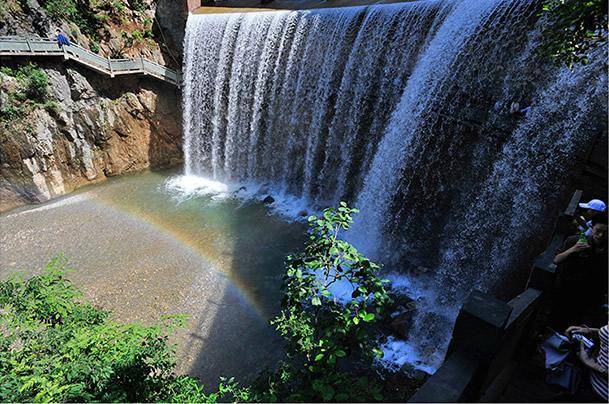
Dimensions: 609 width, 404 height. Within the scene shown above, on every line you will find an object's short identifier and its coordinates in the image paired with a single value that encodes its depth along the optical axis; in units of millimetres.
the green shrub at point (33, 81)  14703
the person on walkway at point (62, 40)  15111
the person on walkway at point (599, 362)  3391
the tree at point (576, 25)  5328
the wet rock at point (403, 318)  8969
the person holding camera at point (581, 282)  4262
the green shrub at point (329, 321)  4008
